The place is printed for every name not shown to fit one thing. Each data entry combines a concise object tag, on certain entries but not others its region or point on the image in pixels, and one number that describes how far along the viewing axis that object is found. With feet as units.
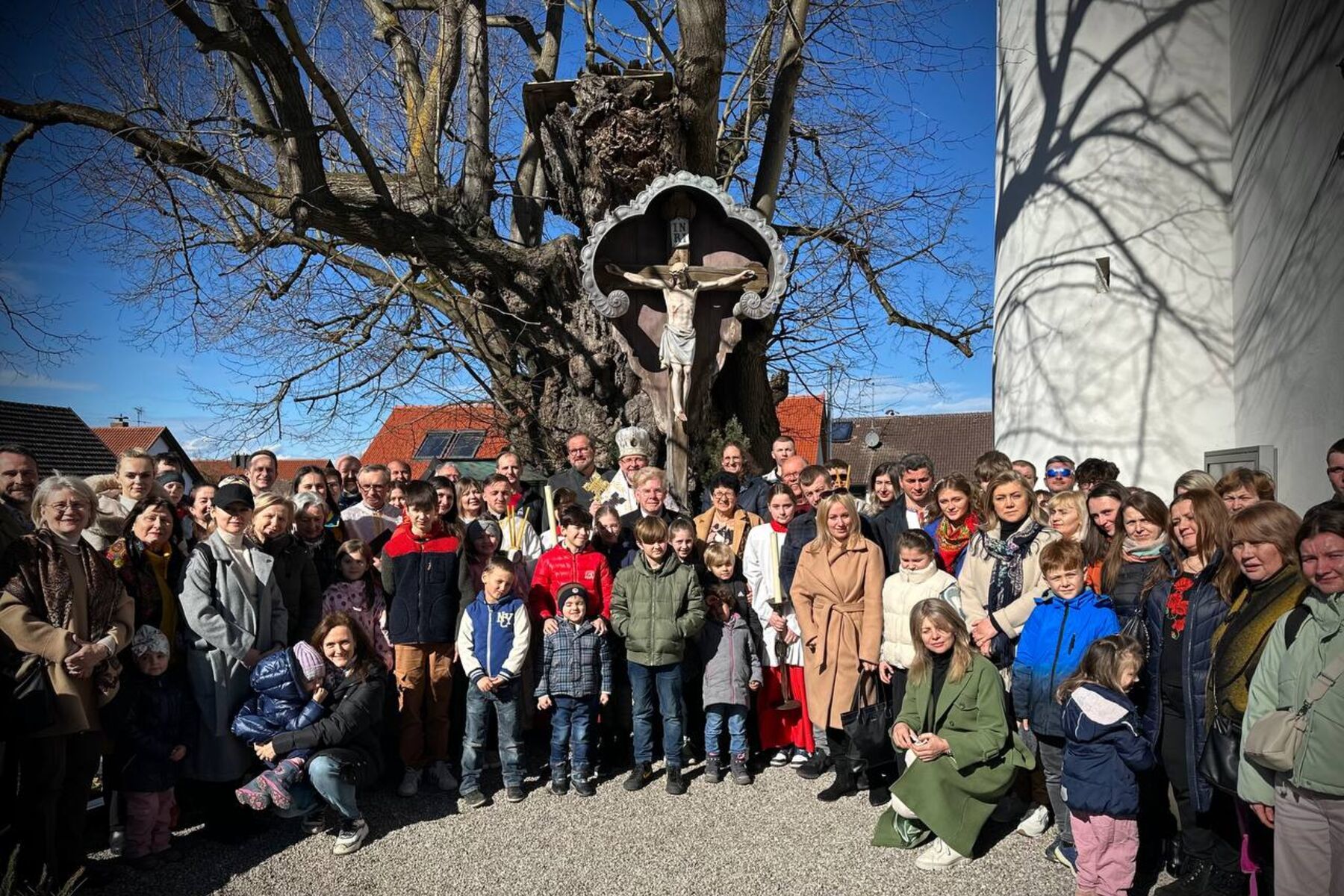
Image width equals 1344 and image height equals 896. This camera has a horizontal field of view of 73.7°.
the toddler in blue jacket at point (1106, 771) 11.47
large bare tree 23.15
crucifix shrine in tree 24.16
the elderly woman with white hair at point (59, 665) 11.75
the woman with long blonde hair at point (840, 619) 15.75
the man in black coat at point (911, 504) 17.37
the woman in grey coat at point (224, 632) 13.96
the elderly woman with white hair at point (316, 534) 16.80
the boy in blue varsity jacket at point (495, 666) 15.89
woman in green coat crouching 13.15
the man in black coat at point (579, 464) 22.53
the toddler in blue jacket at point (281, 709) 13.71
